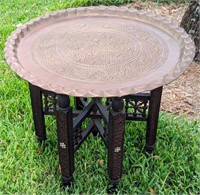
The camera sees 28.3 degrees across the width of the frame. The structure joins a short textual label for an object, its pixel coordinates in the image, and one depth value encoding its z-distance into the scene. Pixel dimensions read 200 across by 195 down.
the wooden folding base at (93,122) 2.17
